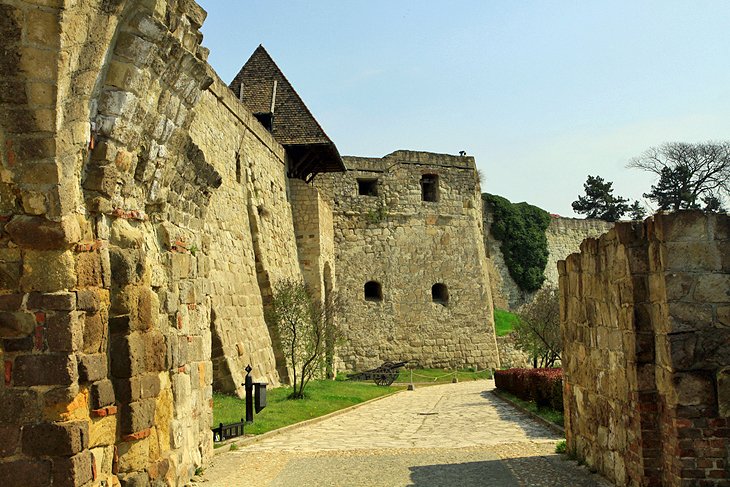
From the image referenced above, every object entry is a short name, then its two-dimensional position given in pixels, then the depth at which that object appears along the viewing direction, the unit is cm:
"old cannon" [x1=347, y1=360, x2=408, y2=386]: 2288
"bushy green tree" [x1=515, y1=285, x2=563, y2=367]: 2244
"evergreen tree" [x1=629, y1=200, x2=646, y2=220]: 5888
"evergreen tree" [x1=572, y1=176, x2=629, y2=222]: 6009
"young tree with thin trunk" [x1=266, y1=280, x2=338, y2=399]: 1831
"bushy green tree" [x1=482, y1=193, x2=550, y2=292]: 3822
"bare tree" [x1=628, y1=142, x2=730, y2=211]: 5194
